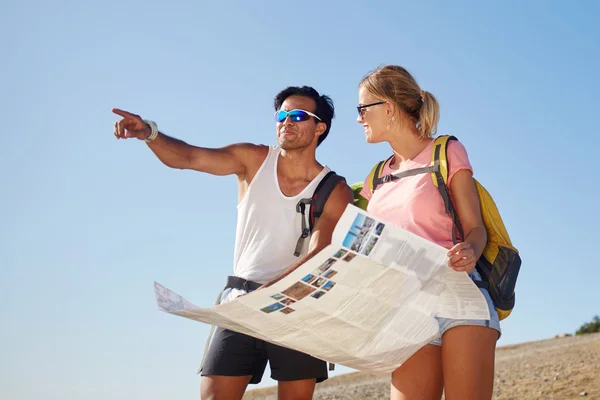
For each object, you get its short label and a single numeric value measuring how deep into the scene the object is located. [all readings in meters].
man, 4.01
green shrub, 27.83
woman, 2.94
